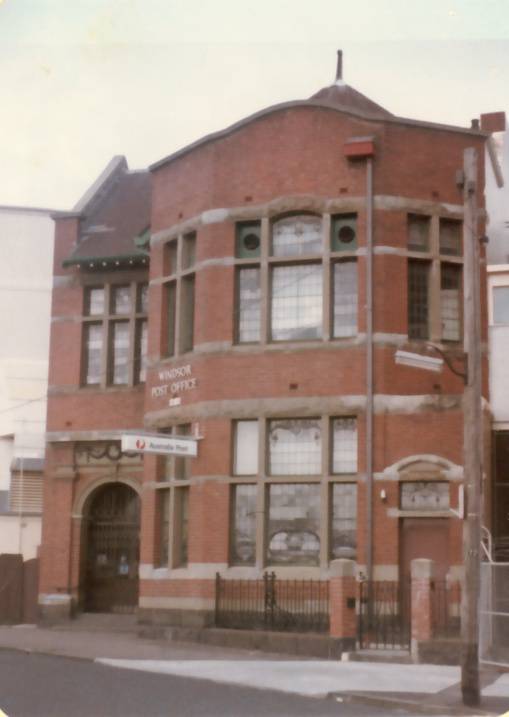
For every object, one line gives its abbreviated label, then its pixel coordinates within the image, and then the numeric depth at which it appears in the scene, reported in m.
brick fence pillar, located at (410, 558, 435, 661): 20.03
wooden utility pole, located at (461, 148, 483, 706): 15.74
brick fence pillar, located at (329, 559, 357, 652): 21.00
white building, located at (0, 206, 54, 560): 32.94
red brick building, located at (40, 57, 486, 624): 22.89
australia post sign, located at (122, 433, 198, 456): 20.81
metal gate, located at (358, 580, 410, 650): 21.39
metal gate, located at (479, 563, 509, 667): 19.52
